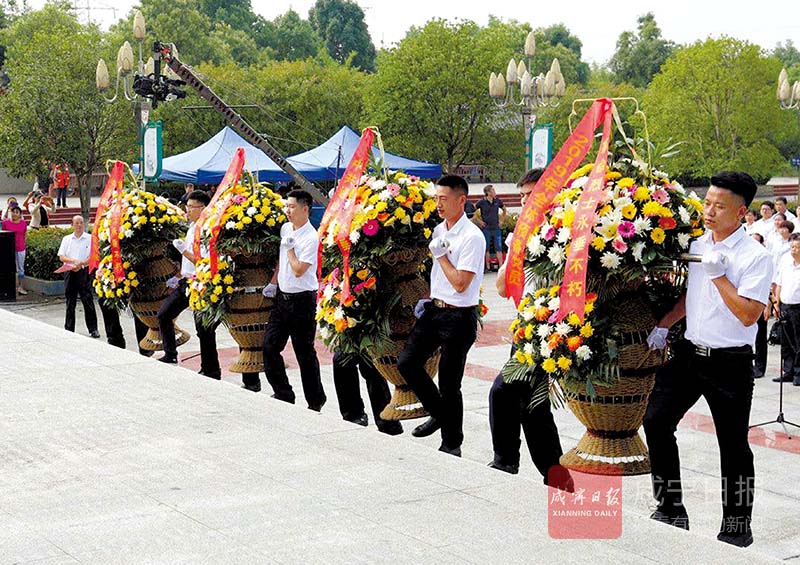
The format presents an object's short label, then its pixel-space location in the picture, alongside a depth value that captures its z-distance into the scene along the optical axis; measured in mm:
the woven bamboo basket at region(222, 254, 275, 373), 9891
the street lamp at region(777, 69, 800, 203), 26719
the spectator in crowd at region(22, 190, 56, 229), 24031
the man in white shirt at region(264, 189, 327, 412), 8922
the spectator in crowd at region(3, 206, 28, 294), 19609
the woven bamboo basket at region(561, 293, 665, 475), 6191
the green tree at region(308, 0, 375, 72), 93875
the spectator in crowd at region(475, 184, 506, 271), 23484
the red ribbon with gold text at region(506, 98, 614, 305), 6469
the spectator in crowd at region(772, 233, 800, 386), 11141
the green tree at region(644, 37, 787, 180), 39500
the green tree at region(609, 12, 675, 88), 80188
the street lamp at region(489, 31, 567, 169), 23438
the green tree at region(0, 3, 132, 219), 28422
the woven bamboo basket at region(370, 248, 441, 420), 8023
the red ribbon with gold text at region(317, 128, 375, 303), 7988
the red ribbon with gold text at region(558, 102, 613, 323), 5949
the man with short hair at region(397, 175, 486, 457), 7363
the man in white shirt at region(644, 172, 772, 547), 5418
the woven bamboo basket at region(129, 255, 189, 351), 11906
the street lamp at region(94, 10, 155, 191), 22203
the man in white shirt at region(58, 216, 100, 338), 14508
